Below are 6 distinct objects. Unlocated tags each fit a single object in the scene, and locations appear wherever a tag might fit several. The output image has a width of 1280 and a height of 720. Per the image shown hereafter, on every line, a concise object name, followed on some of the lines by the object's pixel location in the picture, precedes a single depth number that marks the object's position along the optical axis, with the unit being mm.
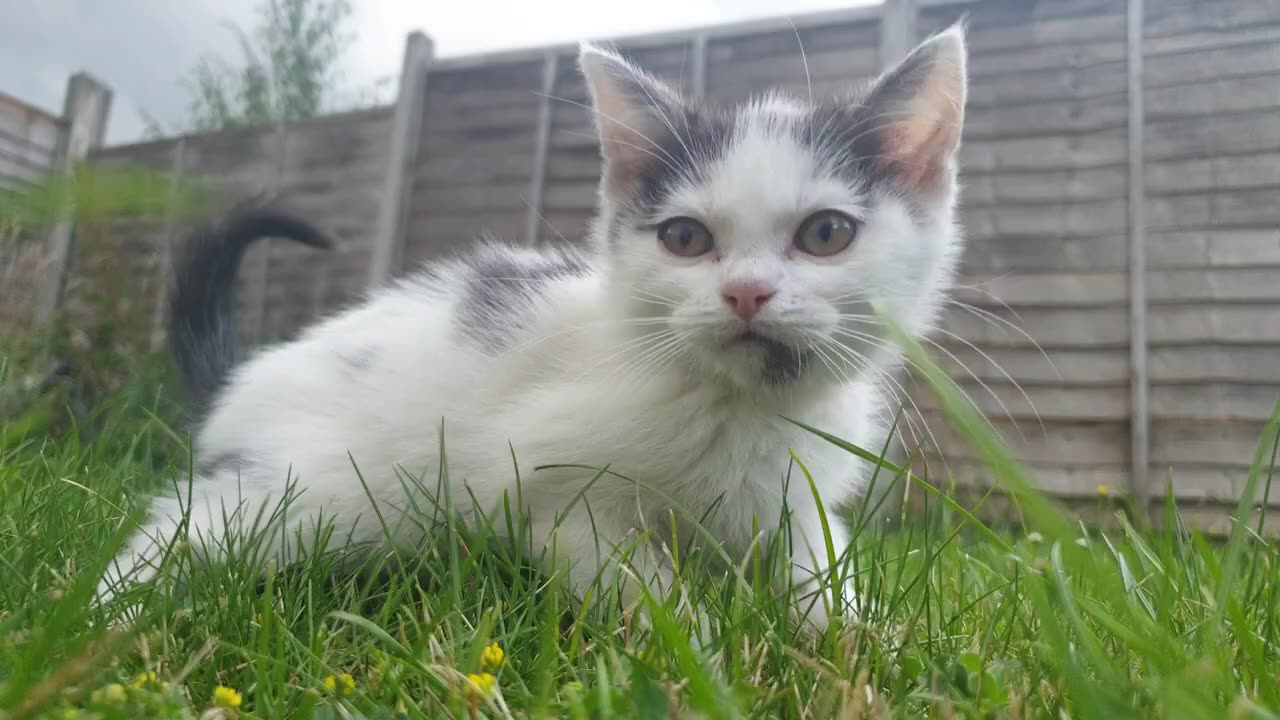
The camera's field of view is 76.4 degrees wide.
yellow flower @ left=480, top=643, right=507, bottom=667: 130
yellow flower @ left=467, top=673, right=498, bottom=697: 112
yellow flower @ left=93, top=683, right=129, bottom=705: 97
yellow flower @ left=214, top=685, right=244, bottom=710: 113
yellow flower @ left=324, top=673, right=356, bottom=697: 118
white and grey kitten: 173
